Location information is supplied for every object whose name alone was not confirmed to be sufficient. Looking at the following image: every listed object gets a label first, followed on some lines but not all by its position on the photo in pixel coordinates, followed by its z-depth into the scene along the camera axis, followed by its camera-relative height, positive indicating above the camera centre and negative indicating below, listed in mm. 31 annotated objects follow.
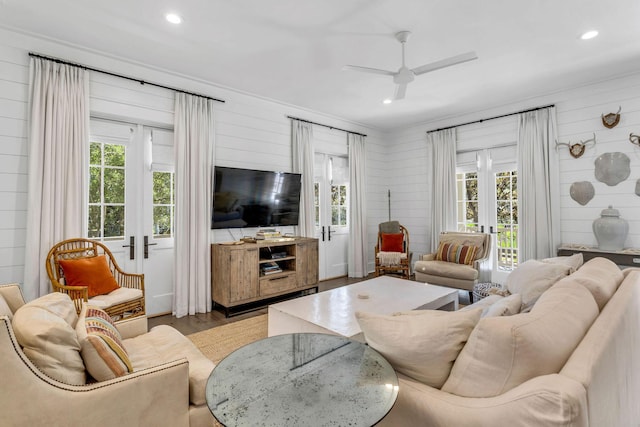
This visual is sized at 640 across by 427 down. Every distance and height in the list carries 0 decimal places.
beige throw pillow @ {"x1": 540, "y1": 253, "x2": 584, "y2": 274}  2387 -312
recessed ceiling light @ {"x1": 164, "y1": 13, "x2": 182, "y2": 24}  2688 +1758
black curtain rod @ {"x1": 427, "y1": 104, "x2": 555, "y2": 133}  4535 +1652
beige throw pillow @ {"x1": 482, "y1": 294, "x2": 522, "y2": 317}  1549 -438
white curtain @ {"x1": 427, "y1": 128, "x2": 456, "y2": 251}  5500 +679
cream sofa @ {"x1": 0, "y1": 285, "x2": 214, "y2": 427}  1054 -645
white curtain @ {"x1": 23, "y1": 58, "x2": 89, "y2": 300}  2901 +586
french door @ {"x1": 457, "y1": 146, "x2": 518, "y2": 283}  4953 +339
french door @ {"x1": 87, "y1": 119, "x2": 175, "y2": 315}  3459 +259
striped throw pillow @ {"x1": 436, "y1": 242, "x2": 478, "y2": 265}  4508 -462
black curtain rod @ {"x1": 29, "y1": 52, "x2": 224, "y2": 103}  2993 +1580
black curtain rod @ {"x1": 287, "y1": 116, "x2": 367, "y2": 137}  5007 +1652
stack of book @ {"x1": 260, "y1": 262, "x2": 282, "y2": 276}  4201 -619
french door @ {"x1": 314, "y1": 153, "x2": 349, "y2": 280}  5559 +180
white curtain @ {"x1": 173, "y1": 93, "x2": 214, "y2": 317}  3764 +249
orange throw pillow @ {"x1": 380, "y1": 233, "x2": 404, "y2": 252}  5293 -341
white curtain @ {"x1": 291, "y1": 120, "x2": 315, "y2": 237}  4984 +833
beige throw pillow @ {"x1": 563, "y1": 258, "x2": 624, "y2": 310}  1580 -313
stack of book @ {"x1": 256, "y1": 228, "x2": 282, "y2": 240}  4355 -166
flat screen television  4074 +336
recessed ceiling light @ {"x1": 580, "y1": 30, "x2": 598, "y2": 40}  3004 +1791
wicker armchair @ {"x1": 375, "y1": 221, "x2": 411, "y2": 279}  4953 -629
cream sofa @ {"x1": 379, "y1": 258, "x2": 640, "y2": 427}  870 -476
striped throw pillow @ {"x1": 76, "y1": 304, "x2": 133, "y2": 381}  1263 -537
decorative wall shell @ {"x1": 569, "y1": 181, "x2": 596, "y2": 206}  4176 +395
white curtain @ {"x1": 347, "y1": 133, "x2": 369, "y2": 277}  5770 +180
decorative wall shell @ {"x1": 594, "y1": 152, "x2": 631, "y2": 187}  3939 +672
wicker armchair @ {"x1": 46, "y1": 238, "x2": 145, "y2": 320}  2681 -571
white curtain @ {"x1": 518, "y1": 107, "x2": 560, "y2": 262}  4414 +508
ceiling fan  2776 +1439
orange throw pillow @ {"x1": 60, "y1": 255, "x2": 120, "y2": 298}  2840 -474
